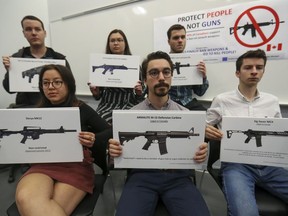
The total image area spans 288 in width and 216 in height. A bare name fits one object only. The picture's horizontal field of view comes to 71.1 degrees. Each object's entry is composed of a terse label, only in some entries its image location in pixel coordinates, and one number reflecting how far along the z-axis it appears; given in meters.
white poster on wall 2.17
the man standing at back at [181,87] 2.32
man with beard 1.25
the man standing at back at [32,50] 2.32
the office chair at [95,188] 1.28
